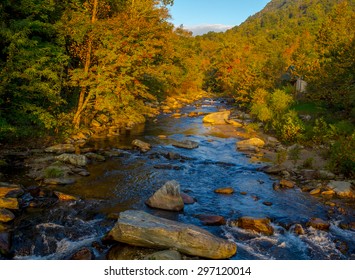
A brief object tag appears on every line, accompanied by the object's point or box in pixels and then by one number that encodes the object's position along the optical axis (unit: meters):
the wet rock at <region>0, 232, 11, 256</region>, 8.34
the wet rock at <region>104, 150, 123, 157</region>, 17.83
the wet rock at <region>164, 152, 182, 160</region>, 18.12
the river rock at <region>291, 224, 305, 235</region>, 10.19
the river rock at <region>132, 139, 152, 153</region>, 19.60
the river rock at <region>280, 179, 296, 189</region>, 14.29
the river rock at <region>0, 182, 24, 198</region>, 11.47
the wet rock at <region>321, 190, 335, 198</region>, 13.27
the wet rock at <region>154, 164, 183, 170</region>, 16.30
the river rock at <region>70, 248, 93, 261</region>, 8.27
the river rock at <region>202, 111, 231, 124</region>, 31.09
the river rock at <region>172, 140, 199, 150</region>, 20.88
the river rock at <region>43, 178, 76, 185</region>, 13.06
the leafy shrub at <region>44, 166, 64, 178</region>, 13.66
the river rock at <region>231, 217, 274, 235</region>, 10.16
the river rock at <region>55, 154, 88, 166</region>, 15.61
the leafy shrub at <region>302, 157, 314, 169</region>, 16.58
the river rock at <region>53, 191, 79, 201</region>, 11.70
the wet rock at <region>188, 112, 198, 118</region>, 34.53
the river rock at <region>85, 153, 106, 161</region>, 16.89
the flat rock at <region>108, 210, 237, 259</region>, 8.30
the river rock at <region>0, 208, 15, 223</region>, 9.82
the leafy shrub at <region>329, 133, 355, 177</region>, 14.64
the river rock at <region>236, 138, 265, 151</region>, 20.81
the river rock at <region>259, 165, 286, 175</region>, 16.09
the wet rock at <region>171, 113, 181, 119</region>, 33.17
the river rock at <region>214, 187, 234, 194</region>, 13.52
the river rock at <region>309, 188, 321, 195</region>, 13.46
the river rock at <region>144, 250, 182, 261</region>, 7.64
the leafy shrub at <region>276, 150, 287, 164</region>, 17.06
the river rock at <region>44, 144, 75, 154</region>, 17.45
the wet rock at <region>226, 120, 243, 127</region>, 29.94
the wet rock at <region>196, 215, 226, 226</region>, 10.62
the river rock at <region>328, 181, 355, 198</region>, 13.14
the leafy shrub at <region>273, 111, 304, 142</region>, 21.90
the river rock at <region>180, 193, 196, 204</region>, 12.28
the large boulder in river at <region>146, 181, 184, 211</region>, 11.47
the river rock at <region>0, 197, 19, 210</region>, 10.56
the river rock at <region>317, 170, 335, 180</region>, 14.75
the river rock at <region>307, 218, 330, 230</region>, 10.47
